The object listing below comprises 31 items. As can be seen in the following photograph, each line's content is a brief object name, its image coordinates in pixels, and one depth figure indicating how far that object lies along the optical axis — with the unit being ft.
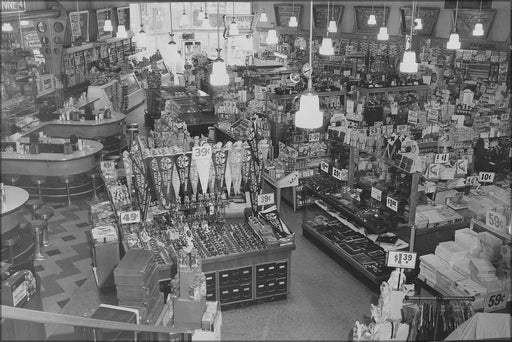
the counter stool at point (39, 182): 34.47
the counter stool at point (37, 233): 28.40
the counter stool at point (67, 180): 35.19
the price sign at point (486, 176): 30.53
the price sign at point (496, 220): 21.09
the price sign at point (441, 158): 29.99
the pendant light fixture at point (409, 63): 29.27
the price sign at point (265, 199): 25.98
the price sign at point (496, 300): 21.79
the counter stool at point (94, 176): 36.04
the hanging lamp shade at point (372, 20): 50.85
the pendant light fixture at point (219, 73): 26.43
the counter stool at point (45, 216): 29.68
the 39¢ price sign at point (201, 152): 24.36
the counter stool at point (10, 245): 26.66
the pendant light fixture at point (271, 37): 51.08
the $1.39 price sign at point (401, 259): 20.17
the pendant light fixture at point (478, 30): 43.42
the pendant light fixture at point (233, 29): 45.42
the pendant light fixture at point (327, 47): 35.55
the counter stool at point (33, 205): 30.53
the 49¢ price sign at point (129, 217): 24.00
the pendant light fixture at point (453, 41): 36.35
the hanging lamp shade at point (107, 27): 47.98
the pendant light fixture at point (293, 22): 62.54
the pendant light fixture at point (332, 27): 54.44
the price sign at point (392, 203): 24.93
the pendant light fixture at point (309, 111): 18.34
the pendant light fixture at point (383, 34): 41.45
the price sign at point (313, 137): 35.76
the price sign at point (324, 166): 29.57
